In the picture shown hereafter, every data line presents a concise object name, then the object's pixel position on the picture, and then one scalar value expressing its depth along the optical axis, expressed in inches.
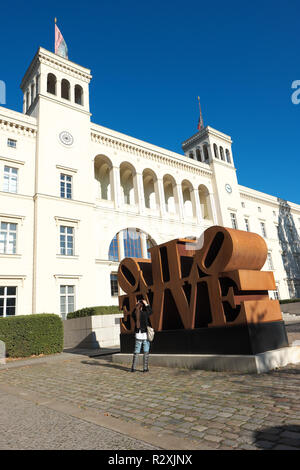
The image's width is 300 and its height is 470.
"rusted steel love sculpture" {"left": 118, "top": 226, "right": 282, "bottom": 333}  299.7
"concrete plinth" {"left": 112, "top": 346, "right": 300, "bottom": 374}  269.1
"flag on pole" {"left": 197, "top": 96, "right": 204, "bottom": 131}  1636.3
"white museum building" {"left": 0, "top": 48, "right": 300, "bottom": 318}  832.3
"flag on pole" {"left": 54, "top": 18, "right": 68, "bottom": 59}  1129.4
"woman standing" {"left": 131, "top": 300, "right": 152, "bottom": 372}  336.1
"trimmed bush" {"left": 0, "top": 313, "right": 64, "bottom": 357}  565.0
